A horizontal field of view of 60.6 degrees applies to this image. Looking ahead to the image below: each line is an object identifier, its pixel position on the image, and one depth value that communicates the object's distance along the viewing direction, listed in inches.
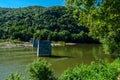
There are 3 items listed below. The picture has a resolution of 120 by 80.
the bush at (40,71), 493.8
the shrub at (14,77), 434.2
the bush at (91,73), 368.2
